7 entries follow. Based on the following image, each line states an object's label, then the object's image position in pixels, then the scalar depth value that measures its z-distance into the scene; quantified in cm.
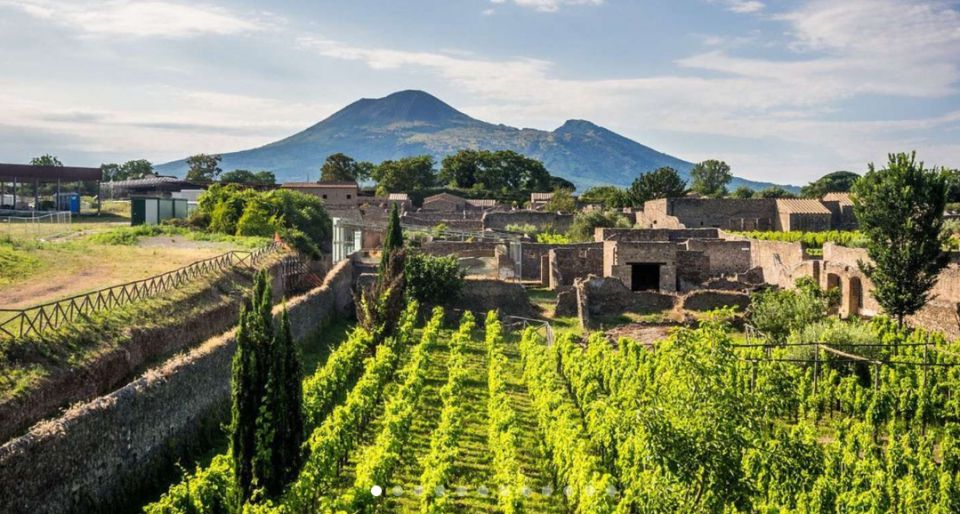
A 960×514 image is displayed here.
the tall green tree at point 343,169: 11312
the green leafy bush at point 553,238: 4971
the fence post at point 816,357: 2062
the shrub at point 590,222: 5294
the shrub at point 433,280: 3462
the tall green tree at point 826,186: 11369
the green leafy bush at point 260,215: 4703
